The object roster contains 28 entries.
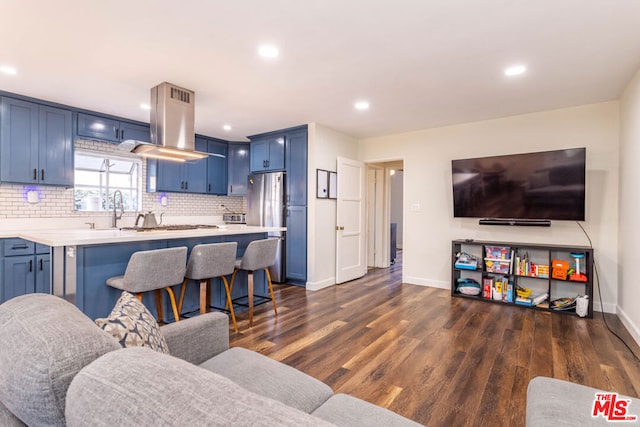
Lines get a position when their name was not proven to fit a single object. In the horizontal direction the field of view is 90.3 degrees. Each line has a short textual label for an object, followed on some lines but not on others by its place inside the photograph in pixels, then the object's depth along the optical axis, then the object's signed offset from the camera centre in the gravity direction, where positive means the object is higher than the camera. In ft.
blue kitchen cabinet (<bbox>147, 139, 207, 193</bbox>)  16.22 +1.77
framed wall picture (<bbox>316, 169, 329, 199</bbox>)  15.44 +1.30
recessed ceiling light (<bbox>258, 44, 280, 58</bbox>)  8.21 +4.21
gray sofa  1.81 -1.13
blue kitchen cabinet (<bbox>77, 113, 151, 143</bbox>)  13.47 +3.58
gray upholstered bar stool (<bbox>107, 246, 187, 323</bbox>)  7.68 -1.60
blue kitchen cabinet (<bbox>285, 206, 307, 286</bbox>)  15.69 -1.80
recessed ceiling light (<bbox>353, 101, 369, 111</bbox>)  12.28 +4.16
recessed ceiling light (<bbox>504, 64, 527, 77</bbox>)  9.20 +4.16
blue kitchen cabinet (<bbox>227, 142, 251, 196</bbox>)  19.34 +2.57
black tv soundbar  12.83 -0.45
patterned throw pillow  3.43 -1.34
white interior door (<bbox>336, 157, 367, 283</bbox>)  16.49 -0.62
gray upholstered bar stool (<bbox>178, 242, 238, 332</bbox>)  9.07 -1.62
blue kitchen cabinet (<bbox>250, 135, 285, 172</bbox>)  16.63 +3.01
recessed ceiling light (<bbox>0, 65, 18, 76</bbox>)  9.54 +4.22
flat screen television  11.96 +1.03
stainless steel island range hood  10.48 +2.87
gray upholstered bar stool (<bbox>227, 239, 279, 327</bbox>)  10.37 -1.63
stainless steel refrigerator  16.40 +0.24
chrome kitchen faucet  14.94 -0.28
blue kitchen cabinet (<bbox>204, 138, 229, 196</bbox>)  18.53 +2.49
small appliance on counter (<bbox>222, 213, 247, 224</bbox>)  20.52 -0.63
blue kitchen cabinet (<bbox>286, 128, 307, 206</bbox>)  15.62 +2.16
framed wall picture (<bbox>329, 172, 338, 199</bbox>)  16.19 +1.28
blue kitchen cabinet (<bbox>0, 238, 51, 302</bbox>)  10.92 -2.15
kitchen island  7.72 -1.31
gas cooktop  10.95 -0.71
